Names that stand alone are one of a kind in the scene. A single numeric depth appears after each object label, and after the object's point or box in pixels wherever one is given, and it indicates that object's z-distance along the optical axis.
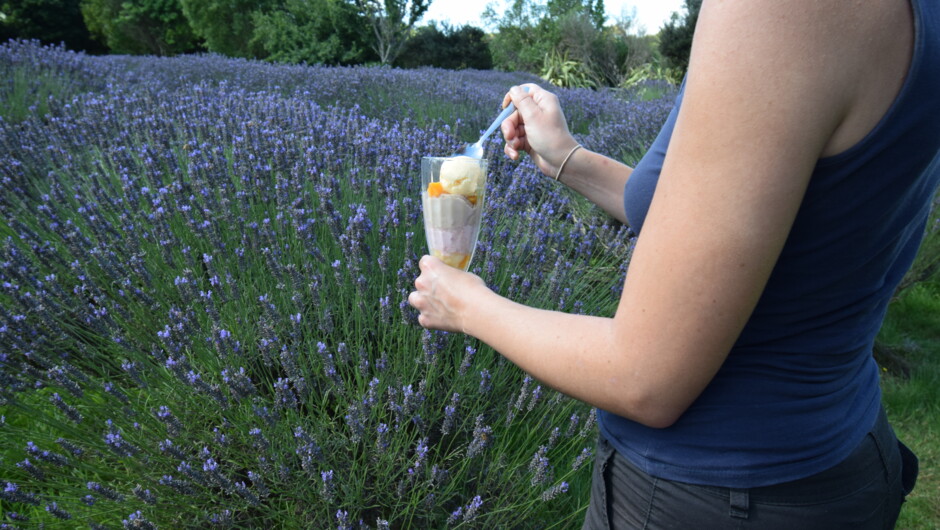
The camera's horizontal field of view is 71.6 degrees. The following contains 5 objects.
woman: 0.63
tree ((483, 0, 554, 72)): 20.64
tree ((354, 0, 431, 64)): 17.75
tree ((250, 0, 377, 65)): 17.94
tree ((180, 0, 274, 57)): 19.47
